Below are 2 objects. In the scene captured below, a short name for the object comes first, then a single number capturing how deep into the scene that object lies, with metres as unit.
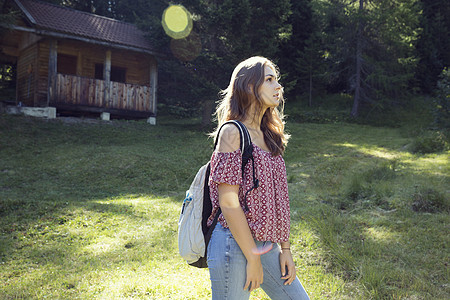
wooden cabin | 15.90
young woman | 1.82
